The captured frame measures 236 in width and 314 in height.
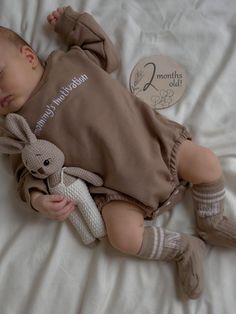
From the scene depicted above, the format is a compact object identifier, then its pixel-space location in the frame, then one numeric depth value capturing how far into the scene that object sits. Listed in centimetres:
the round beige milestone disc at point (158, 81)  116
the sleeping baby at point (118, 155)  101
